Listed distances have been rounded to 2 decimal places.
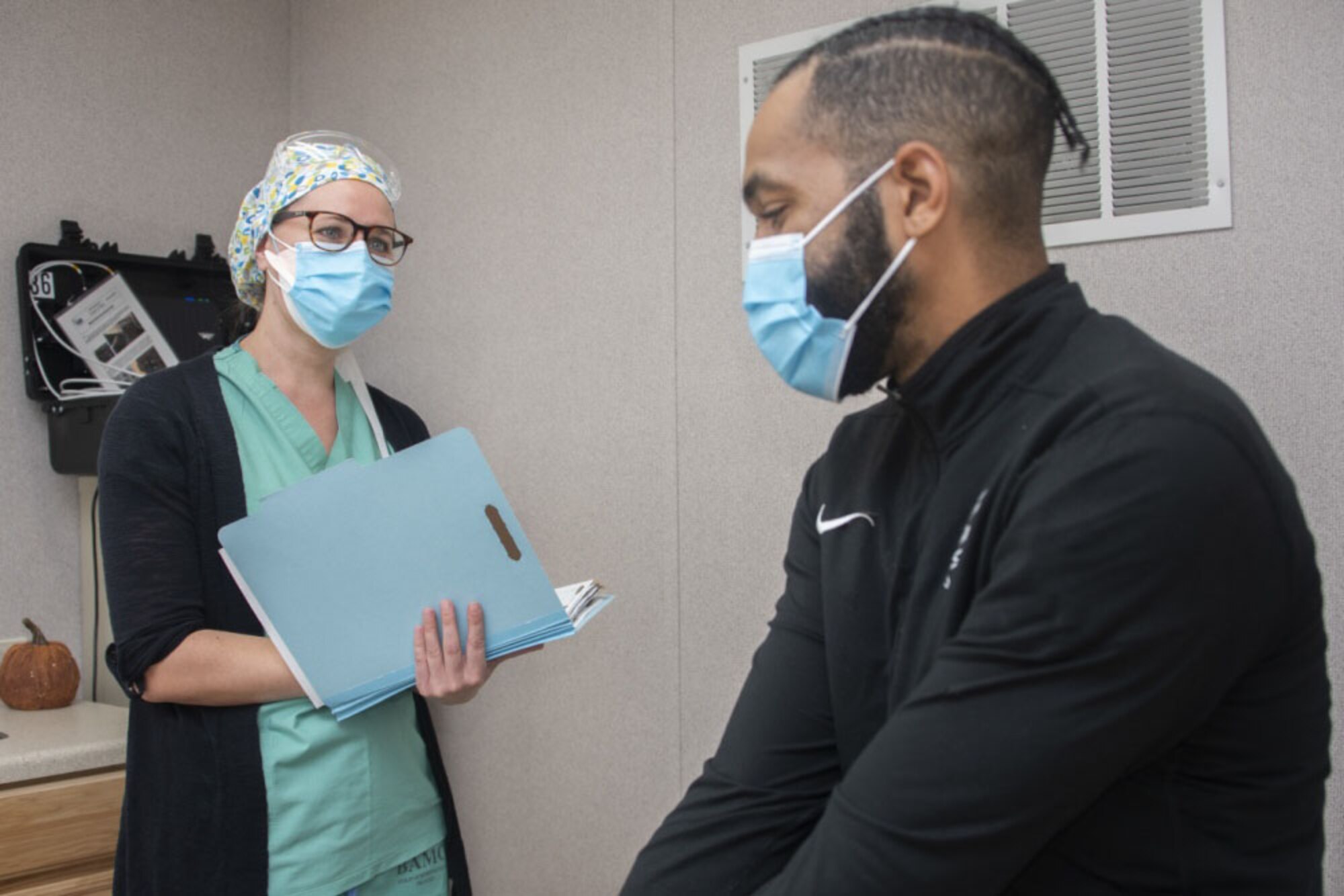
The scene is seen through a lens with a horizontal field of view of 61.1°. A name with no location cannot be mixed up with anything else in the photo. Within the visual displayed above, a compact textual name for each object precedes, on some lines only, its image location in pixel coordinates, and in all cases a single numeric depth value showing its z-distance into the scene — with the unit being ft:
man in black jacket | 2.17
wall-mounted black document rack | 6.89
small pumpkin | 6.56
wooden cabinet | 5.61
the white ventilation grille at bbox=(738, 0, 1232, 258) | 5.20
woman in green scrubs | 4.58
